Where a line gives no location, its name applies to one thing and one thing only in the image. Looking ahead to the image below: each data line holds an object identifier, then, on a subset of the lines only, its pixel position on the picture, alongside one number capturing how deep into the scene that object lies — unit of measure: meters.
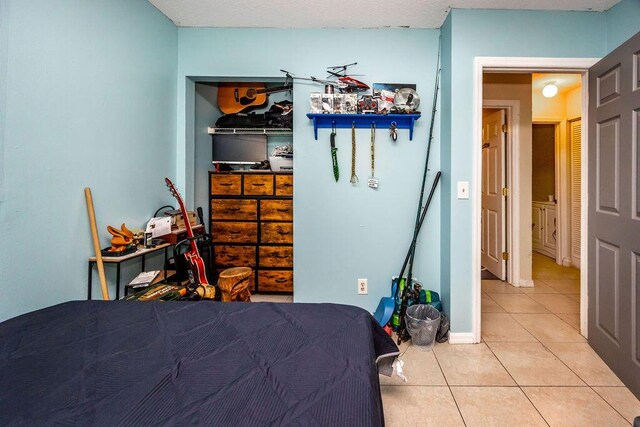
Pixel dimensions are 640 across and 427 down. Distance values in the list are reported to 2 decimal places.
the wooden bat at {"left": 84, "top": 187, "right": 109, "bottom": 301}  1.65
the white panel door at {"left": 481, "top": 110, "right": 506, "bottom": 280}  3.49
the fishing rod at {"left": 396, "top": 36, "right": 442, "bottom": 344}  2.23
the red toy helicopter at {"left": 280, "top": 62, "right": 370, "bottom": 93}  2.31
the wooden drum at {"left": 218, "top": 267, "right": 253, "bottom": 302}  2.26
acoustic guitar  3.10
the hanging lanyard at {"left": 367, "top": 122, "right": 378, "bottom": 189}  2.42
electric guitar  2.10
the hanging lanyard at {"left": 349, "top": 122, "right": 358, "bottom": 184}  2.42
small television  3.07
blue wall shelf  2.34
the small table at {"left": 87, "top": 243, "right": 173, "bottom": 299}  1.69
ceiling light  3.64
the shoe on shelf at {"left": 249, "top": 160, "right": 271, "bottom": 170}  3.01
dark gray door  1.60
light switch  2.16
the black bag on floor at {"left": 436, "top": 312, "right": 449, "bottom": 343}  2.17
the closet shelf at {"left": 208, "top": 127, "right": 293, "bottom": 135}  2.98
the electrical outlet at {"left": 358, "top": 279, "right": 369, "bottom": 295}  2.49
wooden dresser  2.90
